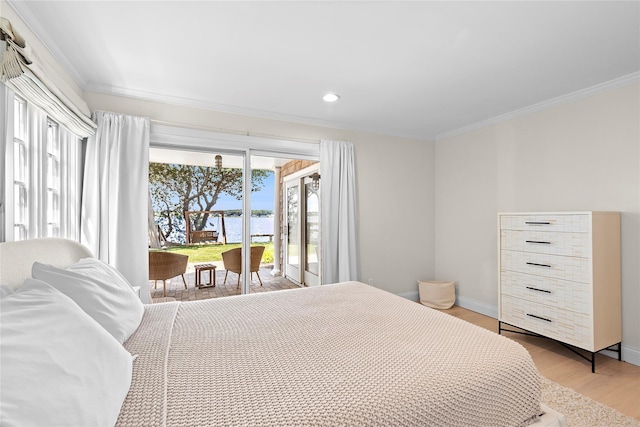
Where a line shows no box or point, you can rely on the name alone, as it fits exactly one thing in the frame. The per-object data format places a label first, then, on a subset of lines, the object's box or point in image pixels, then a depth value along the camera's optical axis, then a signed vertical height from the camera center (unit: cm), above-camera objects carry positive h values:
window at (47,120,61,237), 237 +29
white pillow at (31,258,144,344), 129 -36
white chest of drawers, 256 -59
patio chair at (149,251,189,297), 323 -55
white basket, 422 -112
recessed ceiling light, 312 +123
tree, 330 +30
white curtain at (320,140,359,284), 395 +1
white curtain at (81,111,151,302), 282 +20
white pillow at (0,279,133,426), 67 -39
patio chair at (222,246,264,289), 362 -55
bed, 92 -59
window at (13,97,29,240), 187 +29
